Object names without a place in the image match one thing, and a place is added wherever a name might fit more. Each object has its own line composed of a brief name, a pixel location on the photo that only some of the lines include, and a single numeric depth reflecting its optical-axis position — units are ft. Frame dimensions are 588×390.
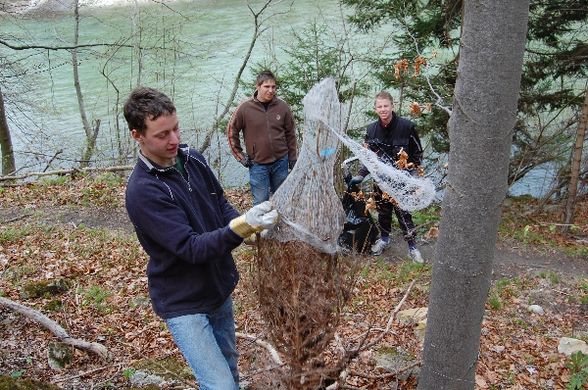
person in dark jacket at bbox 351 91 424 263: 18.88
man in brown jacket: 21.45
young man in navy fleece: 7.95
